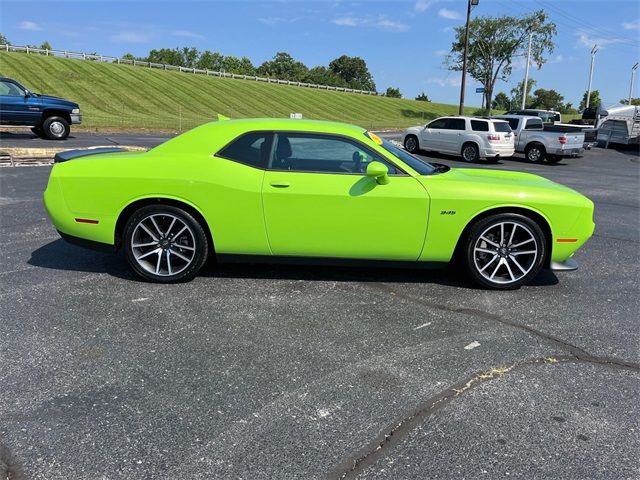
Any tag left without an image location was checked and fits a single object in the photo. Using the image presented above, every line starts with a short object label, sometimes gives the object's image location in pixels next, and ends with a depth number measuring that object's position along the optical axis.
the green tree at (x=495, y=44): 58.06
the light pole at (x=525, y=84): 47.64
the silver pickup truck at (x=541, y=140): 19.23
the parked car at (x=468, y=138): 18.00
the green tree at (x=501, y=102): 95.06
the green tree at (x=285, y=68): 119.72
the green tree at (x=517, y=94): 84.71
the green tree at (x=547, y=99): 103.19
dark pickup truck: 16.23
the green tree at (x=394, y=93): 113.14
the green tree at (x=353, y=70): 142.50
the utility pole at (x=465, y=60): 28.92
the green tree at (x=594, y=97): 82.74
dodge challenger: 4.36
